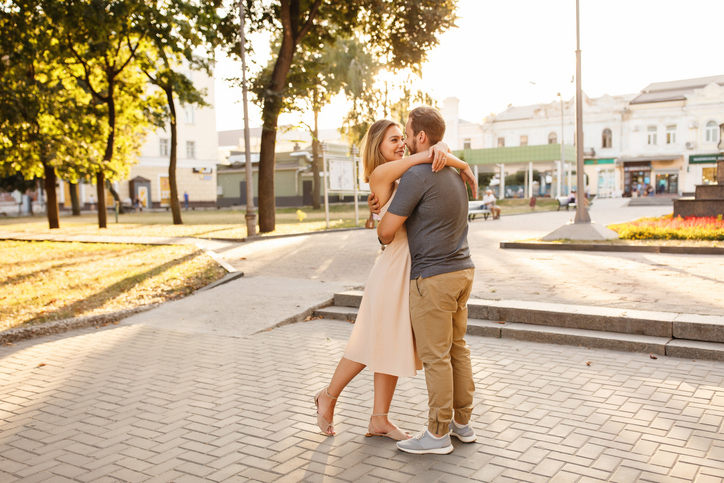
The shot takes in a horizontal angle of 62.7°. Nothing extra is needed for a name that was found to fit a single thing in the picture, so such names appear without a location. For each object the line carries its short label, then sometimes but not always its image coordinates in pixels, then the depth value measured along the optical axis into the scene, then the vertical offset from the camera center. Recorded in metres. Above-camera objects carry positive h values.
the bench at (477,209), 27.16 -0.83
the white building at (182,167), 49.00 +2.85
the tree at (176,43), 19.64 +5.71
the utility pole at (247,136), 17.86 +1.94
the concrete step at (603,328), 5.43 -1.43
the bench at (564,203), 35.30 -0.86
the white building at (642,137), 53.44 +4.79
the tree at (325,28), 18.20 +5.34
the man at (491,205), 28.24 -0.66
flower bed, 12.71 -0.99
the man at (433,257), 3.31 -0.37
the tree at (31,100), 17.30 +3.42
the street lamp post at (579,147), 14.47 +1.00
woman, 3.43 -0.57
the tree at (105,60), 17.92 +5.50
